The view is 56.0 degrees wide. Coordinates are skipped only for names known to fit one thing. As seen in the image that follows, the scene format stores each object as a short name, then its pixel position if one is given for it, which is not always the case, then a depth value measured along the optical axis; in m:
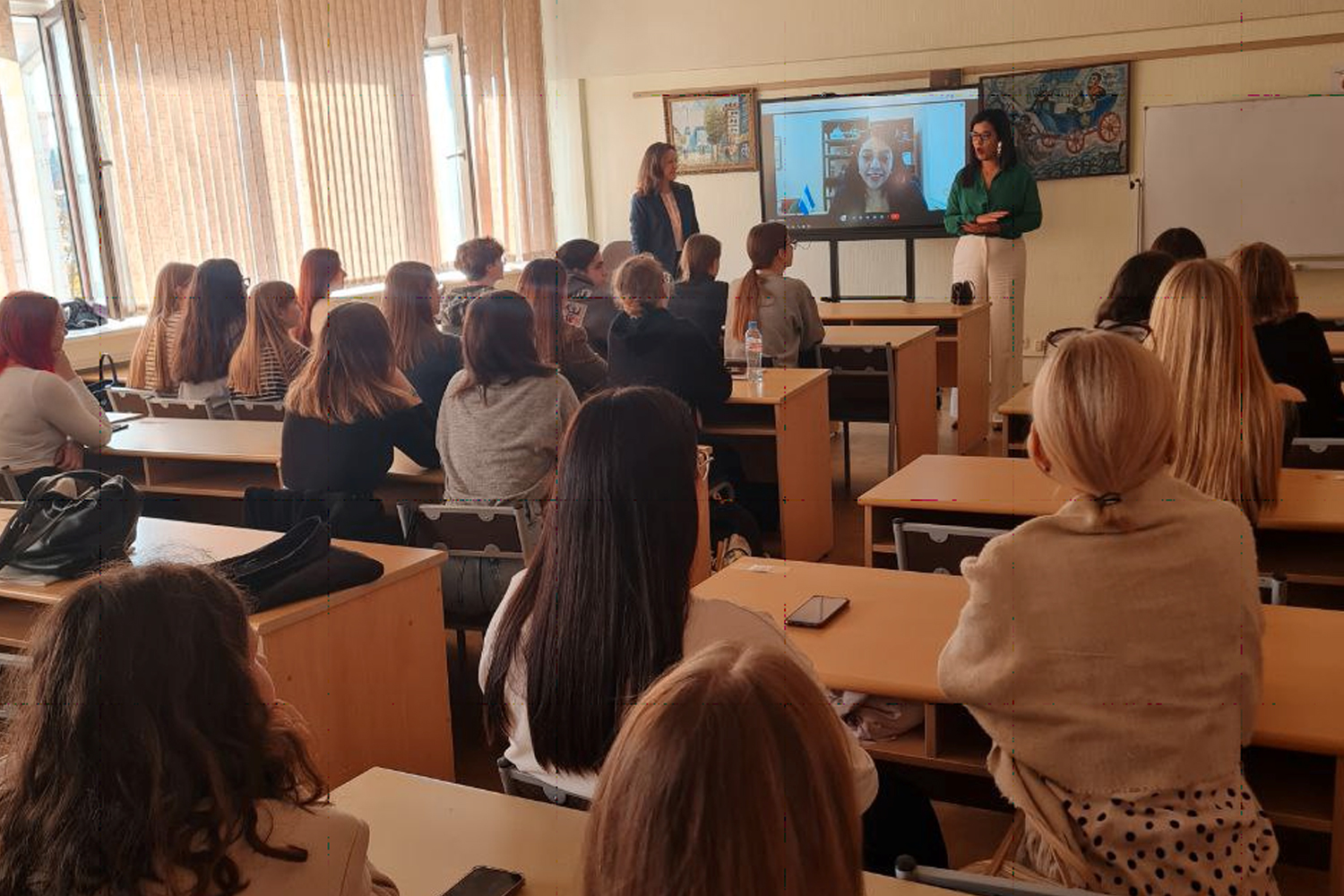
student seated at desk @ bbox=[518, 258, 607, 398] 4.19
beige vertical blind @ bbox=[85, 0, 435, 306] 6.17
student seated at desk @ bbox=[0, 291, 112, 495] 3.65
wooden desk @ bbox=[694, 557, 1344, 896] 1.76
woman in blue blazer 6.77
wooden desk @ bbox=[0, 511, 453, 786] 2.48
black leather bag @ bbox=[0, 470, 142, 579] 2.55
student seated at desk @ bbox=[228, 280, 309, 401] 4.54
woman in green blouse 6.71
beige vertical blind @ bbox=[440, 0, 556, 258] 8.27
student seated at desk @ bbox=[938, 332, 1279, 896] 1.57
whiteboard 7.01
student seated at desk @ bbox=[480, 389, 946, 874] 1.53
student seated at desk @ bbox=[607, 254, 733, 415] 4.15
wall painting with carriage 7.46
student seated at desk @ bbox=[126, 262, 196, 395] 4.86
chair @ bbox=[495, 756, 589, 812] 1.68
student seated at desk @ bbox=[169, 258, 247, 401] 4.75
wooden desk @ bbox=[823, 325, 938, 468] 5.23
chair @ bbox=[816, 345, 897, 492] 5.18
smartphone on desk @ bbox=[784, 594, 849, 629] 2.14
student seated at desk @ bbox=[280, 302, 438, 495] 3.35
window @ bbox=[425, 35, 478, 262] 7.81
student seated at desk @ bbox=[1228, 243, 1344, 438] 3.38
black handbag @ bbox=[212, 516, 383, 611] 2.43
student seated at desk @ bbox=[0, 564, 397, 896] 1.10
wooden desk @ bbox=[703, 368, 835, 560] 4.51
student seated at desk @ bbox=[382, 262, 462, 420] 4.16
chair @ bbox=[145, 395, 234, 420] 4.64
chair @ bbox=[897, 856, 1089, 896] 1.27
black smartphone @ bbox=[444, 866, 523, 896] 1.39
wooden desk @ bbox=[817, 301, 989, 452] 6.05
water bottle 4.67
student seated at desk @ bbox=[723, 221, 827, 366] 5.16
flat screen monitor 7.78
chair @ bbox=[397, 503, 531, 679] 3.11
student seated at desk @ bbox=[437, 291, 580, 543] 3.25
